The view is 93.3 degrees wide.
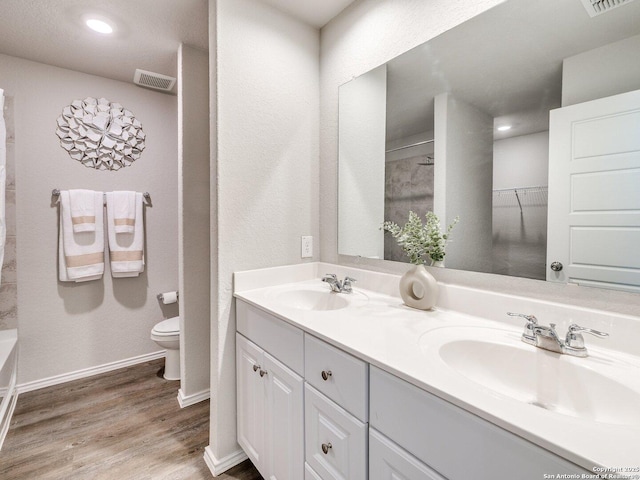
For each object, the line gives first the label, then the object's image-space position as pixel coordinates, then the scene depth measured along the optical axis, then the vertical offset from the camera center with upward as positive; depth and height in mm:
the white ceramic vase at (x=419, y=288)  1183 -226
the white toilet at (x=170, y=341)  2238 -819
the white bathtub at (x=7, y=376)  1721 -898
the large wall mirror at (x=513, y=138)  859 +349
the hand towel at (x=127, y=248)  2369 -135
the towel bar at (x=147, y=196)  2539 +297
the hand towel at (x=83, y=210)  2209 +157
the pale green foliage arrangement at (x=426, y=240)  1241 -32
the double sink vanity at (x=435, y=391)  526 -373
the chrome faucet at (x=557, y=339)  810 -295
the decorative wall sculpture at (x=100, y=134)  2246 +758
